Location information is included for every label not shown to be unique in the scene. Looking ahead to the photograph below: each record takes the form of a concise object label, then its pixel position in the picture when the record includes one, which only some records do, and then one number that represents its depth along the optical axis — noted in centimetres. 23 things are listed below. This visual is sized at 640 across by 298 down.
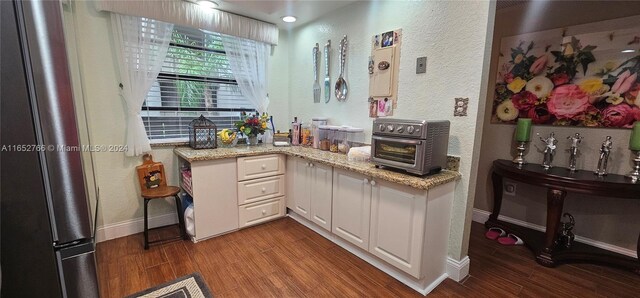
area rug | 174
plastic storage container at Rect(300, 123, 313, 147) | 304
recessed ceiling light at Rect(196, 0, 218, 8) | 246
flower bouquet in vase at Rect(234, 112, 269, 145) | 284
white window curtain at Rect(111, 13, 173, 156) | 227
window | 263
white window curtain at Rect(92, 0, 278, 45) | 219
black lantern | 258
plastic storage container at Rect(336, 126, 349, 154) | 262
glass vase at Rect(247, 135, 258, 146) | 297
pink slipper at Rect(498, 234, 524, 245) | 246
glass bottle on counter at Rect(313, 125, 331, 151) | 279
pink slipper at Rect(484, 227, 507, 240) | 257
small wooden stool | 228
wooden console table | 193
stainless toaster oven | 171
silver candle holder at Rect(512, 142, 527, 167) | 252
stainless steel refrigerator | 47
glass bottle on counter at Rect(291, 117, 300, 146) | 309
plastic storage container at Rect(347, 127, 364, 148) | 258
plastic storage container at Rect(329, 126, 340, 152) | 269
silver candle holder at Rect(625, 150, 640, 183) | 199
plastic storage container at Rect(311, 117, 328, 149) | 287
